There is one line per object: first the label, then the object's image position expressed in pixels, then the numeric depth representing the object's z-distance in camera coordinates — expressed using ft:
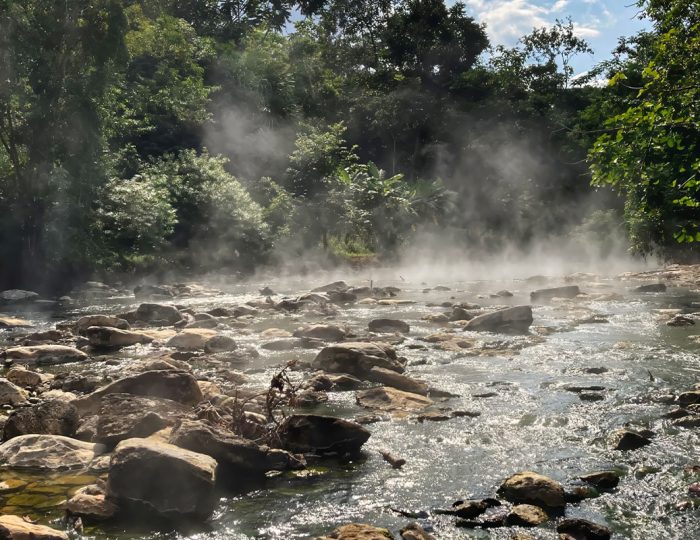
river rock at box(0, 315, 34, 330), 51.79
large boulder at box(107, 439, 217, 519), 17.21
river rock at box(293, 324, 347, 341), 43.06
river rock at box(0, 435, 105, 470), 20.16
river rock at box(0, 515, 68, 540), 14.21
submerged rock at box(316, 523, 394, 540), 15.06
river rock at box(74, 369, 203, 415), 25.86
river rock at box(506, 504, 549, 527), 16.33
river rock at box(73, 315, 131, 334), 46.14
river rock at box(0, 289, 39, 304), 71.61
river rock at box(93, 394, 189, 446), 21.83
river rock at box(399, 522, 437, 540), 15.34
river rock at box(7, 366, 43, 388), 30.48
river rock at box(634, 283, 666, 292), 69.36
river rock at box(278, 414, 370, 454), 21.57
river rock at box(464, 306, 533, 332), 46.39
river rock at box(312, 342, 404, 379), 32.35
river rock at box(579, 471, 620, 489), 18.60
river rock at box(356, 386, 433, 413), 26.73
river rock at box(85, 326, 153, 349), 41.60
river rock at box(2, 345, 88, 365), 37.14
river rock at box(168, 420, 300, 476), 19.16
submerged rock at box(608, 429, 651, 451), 21.58
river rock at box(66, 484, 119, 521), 16.74
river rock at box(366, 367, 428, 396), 29.30
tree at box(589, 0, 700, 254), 24.53
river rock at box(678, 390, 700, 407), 26.25
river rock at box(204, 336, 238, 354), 40.01
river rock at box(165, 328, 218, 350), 41.04
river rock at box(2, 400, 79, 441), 22.52
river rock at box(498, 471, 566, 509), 17.26
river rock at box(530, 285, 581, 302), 65.21
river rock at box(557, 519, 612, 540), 15.57
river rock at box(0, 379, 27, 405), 26.96
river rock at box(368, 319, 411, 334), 46.88
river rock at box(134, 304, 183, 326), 52.85
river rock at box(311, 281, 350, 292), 74.90
